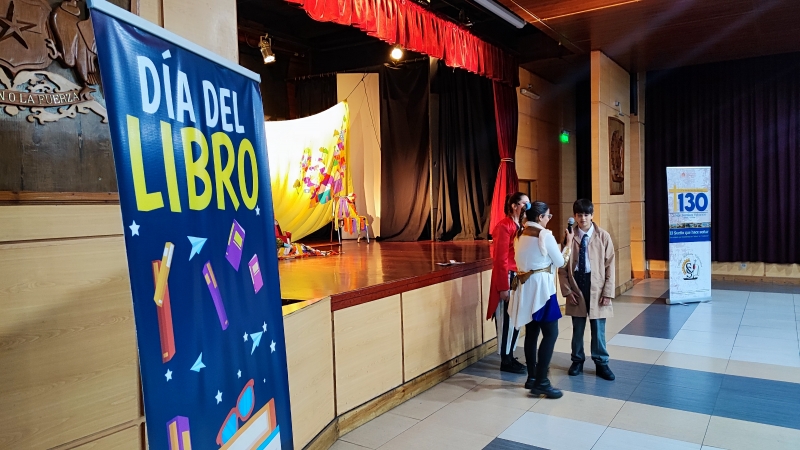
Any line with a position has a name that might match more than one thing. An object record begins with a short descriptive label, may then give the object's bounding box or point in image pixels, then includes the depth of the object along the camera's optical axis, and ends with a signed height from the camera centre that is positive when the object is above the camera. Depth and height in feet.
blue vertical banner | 3.70 -0.26
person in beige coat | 12.29 -2.15
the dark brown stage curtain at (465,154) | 25.93 +1.65
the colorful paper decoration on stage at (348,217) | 24.70 -0.99
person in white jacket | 10.93 -1.99
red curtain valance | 13.56 +4.77
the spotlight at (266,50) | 21.61 +5.87
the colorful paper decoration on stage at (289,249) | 19.61 -1.85
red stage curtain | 24.63 +2.09
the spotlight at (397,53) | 22.18 +5.66
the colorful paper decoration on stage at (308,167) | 22.95 +1.31
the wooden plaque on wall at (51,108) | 4.91 +0.98
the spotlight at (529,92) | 26.32 +4.46
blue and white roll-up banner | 20.95 -2.12
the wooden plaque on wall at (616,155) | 23.81 +1.15
